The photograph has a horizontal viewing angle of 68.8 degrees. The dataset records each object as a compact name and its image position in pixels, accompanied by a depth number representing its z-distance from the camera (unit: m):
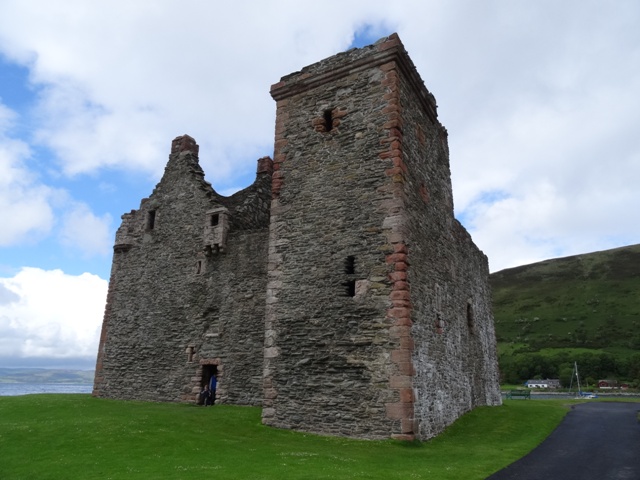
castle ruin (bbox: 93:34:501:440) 13.25
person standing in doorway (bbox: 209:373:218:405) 19.31
